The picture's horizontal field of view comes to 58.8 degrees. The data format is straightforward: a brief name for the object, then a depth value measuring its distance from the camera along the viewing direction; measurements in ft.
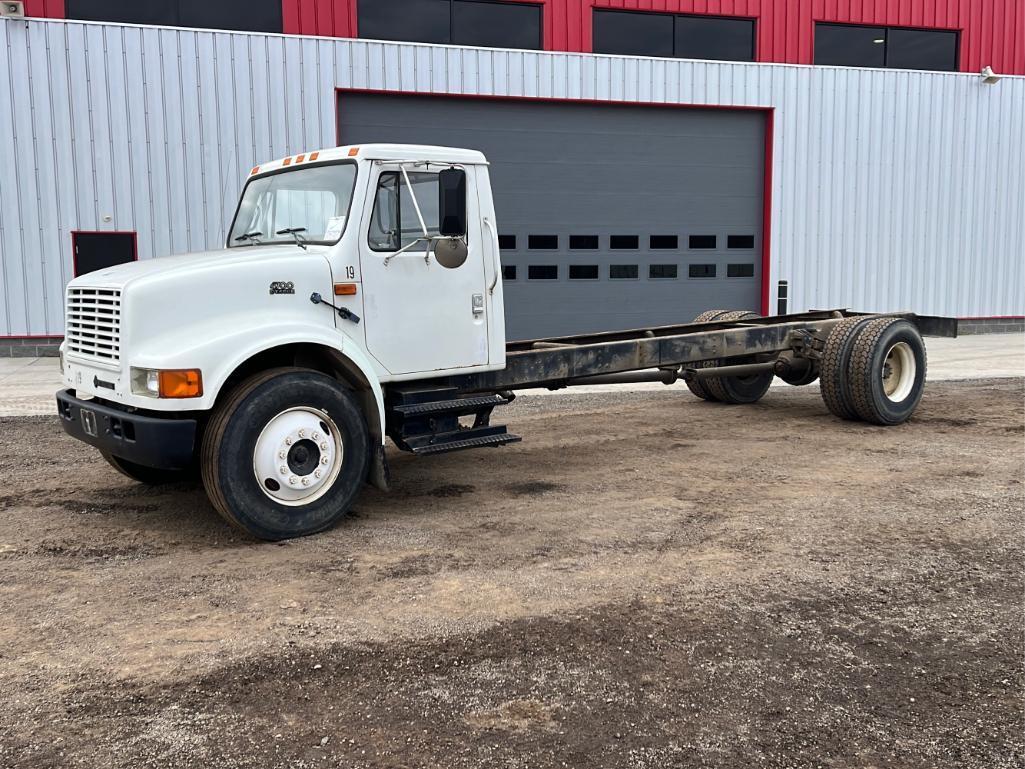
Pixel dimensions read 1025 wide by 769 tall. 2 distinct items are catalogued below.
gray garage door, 52.90
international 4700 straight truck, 16.93
